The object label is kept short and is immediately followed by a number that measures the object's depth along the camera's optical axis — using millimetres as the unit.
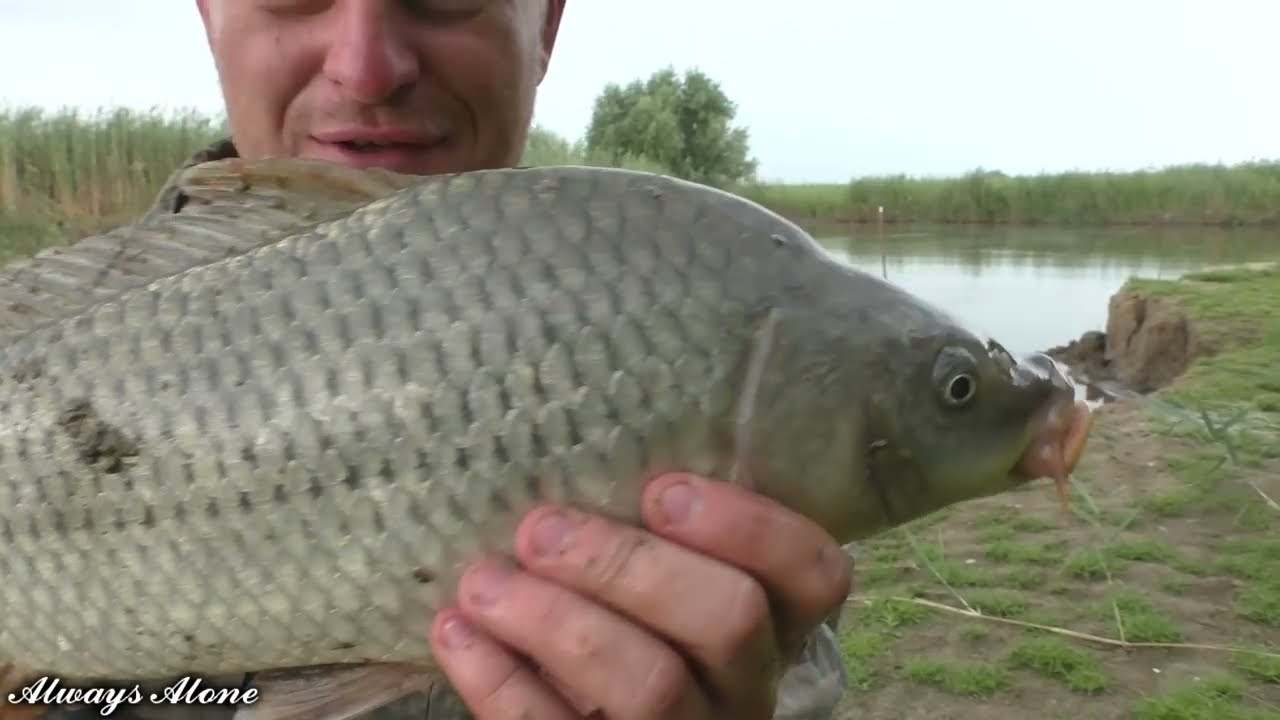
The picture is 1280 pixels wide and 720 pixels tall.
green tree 34094
